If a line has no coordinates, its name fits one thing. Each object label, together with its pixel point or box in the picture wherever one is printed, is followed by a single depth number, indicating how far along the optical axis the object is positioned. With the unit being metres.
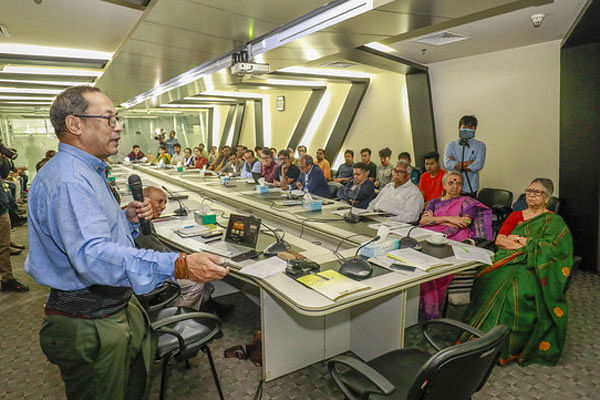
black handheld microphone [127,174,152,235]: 1.71
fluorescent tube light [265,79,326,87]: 7.56
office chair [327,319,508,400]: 1.09
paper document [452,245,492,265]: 2.09
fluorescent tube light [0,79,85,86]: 6.34
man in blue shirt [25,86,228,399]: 1.11
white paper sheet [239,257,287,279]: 1.87
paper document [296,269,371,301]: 1.65
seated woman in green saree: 2.22
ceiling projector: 3.91
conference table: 1.74
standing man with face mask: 4.39
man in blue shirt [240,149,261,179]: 6.69
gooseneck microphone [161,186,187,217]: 3.37
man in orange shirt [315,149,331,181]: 7.38
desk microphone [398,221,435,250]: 2.28
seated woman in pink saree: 2.71
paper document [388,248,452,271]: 1.98
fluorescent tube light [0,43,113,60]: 4.64
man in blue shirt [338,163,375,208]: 4.07
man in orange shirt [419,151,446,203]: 4.60
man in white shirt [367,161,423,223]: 3.37
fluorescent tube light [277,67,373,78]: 6.47
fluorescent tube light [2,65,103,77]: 5.86
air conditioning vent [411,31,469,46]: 4.38
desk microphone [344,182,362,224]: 2.97
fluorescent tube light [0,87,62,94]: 7.59
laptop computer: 2.23
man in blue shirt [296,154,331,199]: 4.82
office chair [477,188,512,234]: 4.27
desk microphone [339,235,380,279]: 1.83
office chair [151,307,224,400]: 1.60
